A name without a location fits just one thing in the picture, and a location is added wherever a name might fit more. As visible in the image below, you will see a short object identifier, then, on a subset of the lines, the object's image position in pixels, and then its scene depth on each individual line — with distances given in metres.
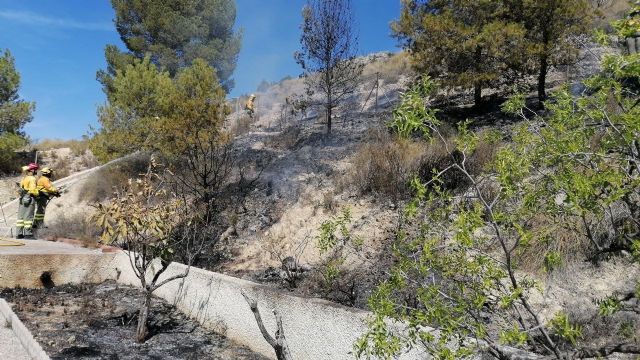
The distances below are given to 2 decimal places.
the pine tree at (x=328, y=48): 16.56
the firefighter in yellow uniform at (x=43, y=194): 11.89
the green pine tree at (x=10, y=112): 23.59
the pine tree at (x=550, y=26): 12.98
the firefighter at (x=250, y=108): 25.83
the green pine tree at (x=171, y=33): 25.22
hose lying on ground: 10.14
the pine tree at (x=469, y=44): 13.00
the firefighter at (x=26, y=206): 11.71
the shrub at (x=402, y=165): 9.44
